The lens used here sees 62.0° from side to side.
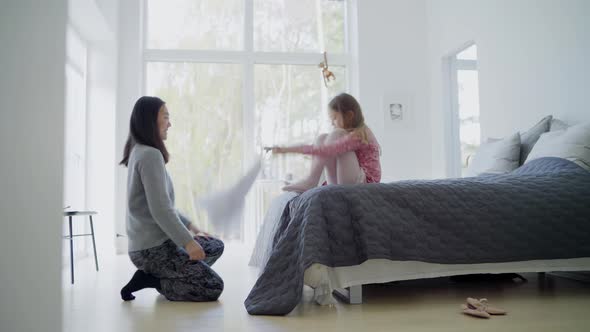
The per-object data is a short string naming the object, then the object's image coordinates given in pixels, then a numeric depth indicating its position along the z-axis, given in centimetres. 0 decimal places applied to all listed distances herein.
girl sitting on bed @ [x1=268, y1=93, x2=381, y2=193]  255
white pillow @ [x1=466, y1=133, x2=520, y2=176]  321
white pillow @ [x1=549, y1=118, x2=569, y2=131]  312
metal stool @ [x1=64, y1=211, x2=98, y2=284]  295
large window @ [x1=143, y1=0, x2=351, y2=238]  537
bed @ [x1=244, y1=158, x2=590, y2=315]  208
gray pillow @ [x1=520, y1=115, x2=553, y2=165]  321
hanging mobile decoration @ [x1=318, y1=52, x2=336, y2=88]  553
